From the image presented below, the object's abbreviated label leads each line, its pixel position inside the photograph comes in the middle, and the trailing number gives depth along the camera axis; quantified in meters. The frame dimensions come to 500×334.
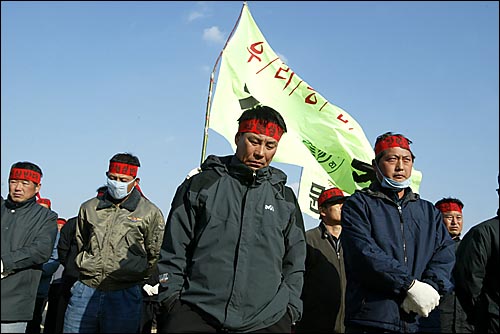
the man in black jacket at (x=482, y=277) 4.12
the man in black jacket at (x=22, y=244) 5.01
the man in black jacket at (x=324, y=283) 5.84
